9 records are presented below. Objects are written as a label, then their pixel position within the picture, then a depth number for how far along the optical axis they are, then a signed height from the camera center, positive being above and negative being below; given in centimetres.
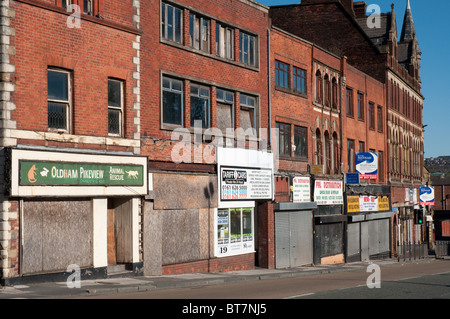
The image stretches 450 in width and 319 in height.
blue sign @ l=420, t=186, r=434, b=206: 5897 +13
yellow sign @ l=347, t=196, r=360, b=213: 4197 -39
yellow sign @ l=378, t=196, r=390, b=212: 4803 -45
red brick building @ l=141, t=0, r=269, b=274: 2488 +329
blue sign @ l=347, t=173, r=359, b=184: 4147 +119
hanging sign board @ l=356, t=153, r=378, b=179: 4303 +206
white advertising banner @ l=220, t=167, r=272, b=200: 2873 +68
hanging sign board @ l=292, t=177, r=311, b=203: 3491 +46
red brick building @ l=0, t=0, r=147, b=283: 1930 +199
